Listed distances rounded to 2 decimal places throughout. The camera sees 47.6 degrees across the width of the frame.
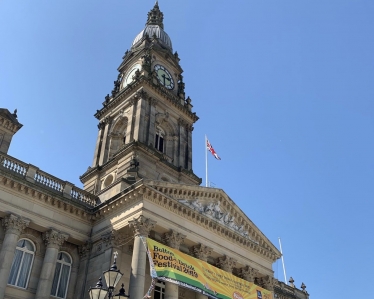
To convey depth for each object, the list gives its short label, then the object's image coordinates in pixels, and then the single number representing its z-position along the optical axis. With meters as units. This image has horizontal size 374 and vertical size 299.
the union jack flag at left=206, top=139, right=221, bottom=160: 38.73
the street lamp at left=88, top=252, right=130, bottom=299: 12.87
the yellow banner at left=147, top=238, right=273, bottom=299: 23.36
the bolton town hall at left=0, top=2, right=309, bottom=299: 23.52
